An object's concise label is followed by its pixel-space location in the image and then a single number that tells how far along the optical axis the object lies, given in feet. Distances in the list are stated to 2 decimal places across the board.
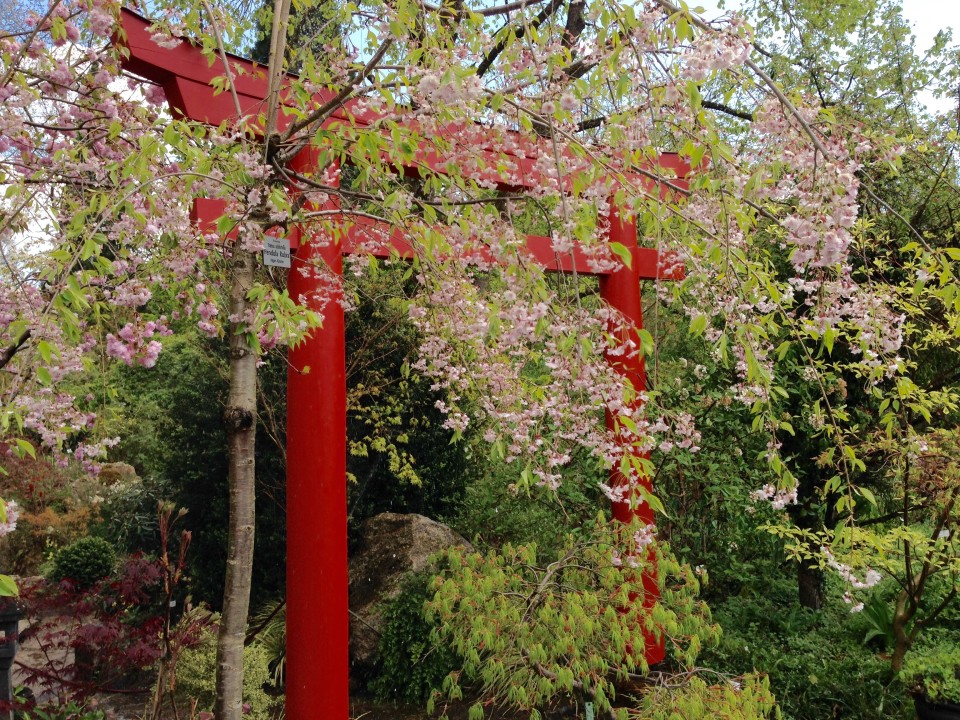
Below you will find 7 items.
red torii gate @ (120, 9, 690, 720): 10.95
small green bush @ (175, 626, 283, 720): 12.34
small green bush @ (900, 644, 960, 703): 11.98
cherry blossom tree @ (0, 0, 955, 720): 5.98
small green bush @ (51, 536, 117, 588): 22.68
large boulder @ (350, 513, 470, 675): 15.52
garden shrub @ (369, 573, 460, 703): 14.05
